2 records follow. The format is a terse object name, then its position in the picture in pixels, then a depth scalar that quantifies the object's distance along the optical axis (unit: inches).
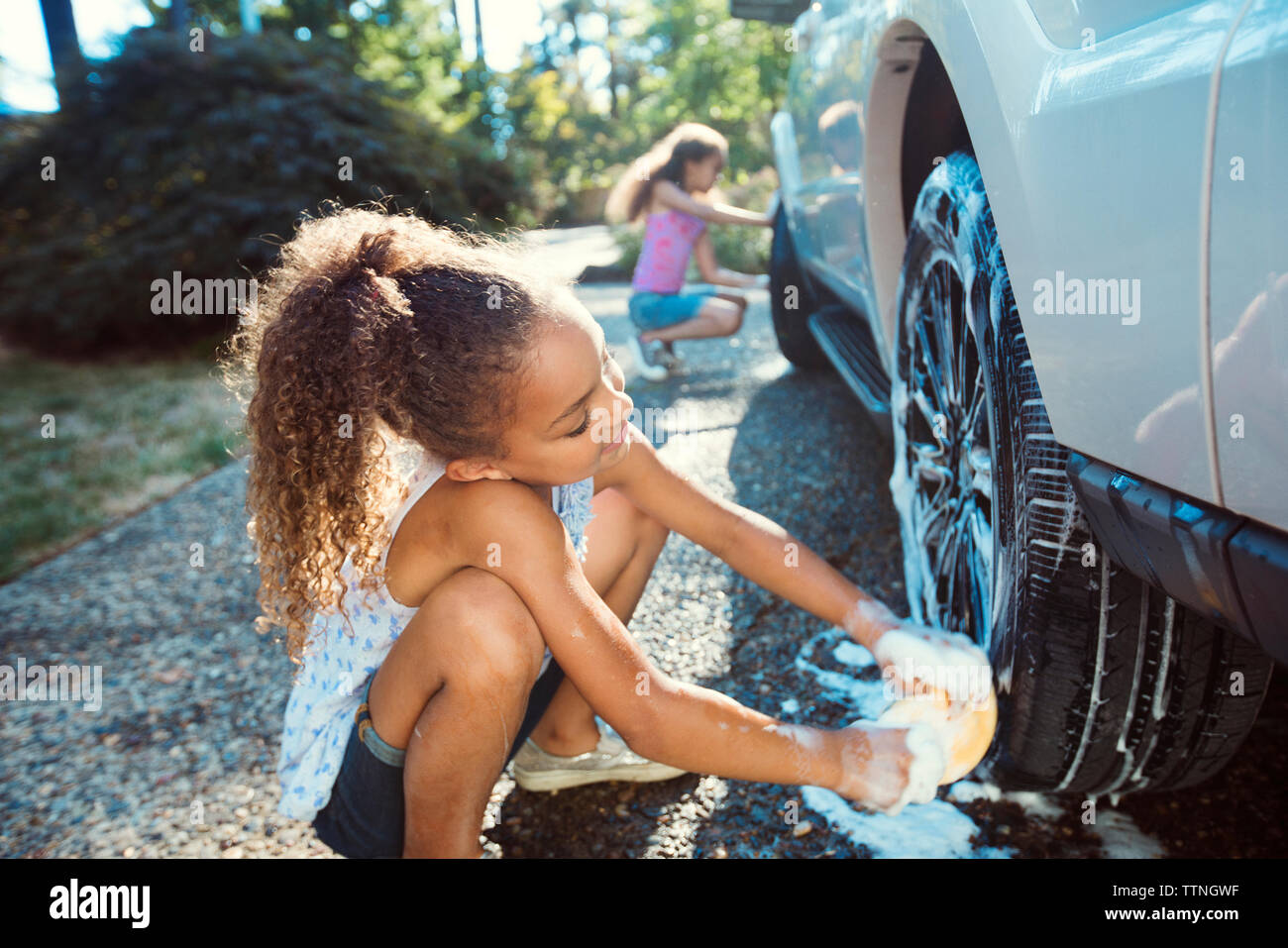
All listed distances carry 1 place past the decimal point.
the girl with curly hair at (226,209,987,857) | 47.6
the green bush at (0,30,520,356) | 255.9
